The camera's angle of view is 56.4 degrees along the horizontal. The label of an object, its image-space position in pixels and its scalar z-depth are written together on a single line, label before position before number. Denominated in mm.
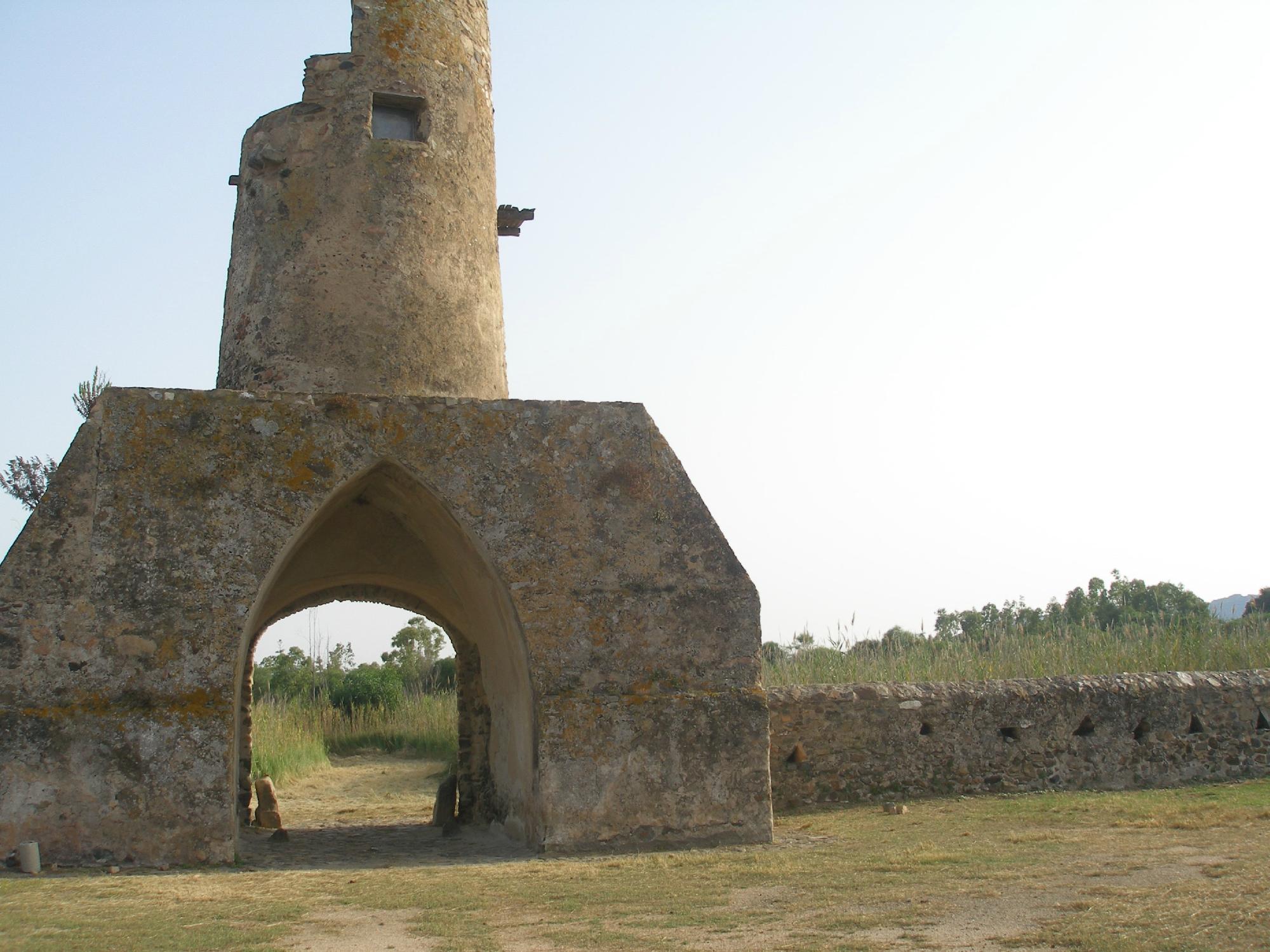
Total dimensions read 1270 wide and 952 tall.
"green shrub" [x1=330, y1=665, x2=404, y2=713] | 20797
